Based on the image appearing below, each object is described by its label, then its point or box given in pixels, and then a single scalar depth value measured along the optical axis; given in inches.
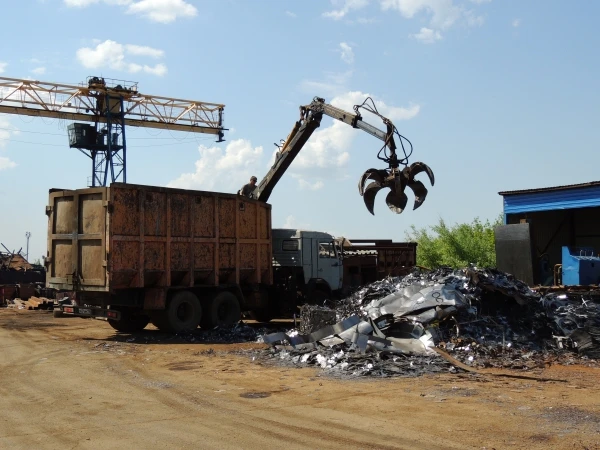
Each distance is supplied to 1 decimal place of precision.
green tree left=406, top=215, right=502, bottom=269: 1393.9
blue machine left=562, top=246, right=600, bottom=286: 732.7
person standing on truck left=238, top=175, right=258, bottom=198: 740.6
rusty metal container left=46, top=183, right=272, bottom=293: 547.8
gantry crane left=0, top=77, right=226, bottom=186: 1578.5
